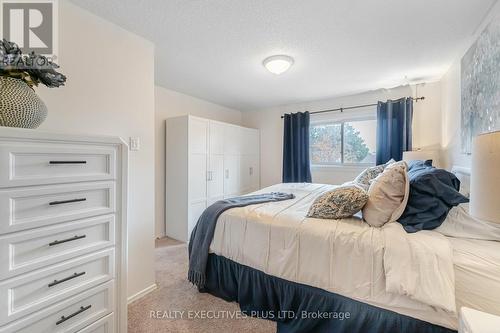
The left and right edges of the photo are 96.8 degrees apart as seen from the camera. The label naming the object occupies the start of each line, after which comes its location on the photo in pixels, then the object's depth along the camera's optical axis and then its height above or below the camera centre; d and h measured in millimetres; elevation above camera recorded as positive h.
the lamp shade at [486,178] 708 -41
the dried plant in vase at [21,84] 970 +373
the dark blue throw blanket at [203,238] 1877 -630
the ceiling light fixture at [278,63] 2275 +1077
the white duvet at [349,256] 1130 -558
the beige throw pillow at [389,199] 1422 -215
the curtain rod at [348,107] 3610 +985
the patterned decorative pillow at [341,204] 1538 -270
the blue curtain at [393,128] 3213 +560
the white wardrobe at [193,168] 3232 -38
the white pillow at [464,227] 1253 -358
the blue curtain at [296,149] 4098 +317
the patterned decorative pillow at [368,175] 2525 -107
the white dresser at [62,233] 893 -315
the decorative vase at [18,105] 960 +275
